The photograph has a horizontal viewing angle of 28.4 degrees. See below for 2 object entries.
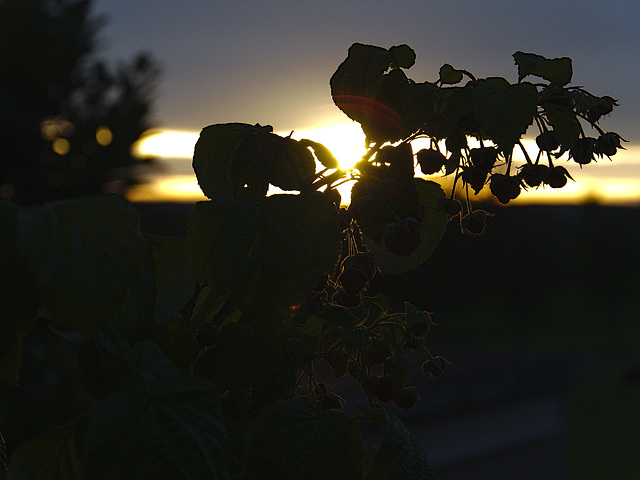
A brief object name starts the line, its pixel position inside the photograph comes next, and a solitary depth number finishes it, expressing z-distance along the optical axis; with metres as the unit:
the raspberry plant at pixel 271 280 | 0.64
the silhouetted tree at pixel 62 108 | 12.79
